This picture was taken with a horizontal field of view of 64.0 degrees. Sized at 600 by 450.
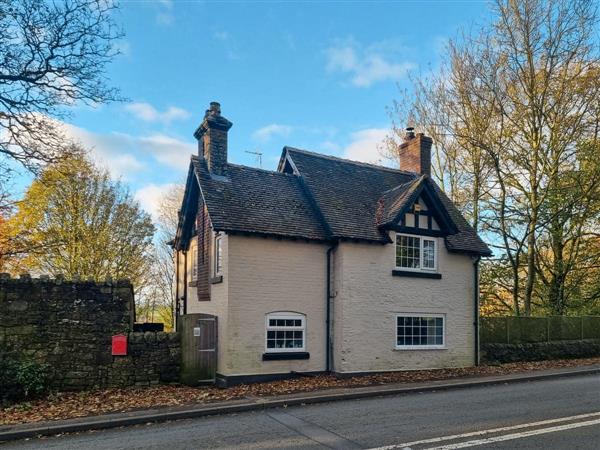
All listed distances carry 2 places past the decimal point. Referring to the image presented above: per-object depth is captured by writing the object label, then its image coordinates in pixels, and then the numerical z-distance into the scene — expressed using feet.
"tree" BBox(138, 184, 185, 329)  126.40
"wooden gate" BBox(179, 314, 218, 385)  47.26
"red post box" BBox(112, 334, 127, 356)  44.65
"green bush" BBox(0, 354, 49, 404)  40.32
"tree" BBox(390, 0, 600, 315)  79.41
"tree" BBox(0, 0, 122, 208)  45.39
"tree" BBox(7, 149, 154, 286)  86.33
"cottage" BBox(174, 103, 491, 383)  49.78
